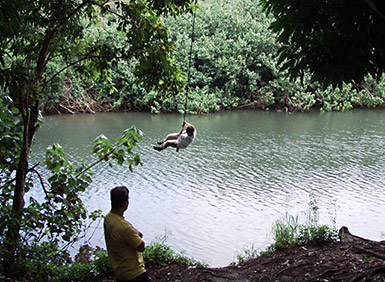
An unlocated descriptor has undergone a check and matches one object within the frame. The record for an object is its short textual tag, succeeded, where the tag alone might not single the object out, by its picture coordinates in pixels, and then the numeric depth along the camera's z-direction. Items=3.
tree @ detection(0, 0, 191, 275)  4.93
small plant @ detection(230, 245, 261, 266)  6.94
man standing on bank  3.20
